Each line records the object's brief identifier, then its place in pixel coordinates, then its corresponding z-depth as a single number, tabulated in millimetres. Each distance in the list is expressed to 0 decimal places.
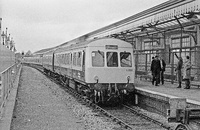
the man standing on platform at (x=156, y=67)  15648
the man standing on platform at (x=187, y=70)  13667
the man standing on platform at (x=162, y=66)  16062
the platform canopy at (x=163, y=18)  11786
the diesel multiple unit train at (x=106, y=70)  12656
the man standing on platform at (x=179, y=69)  14438
